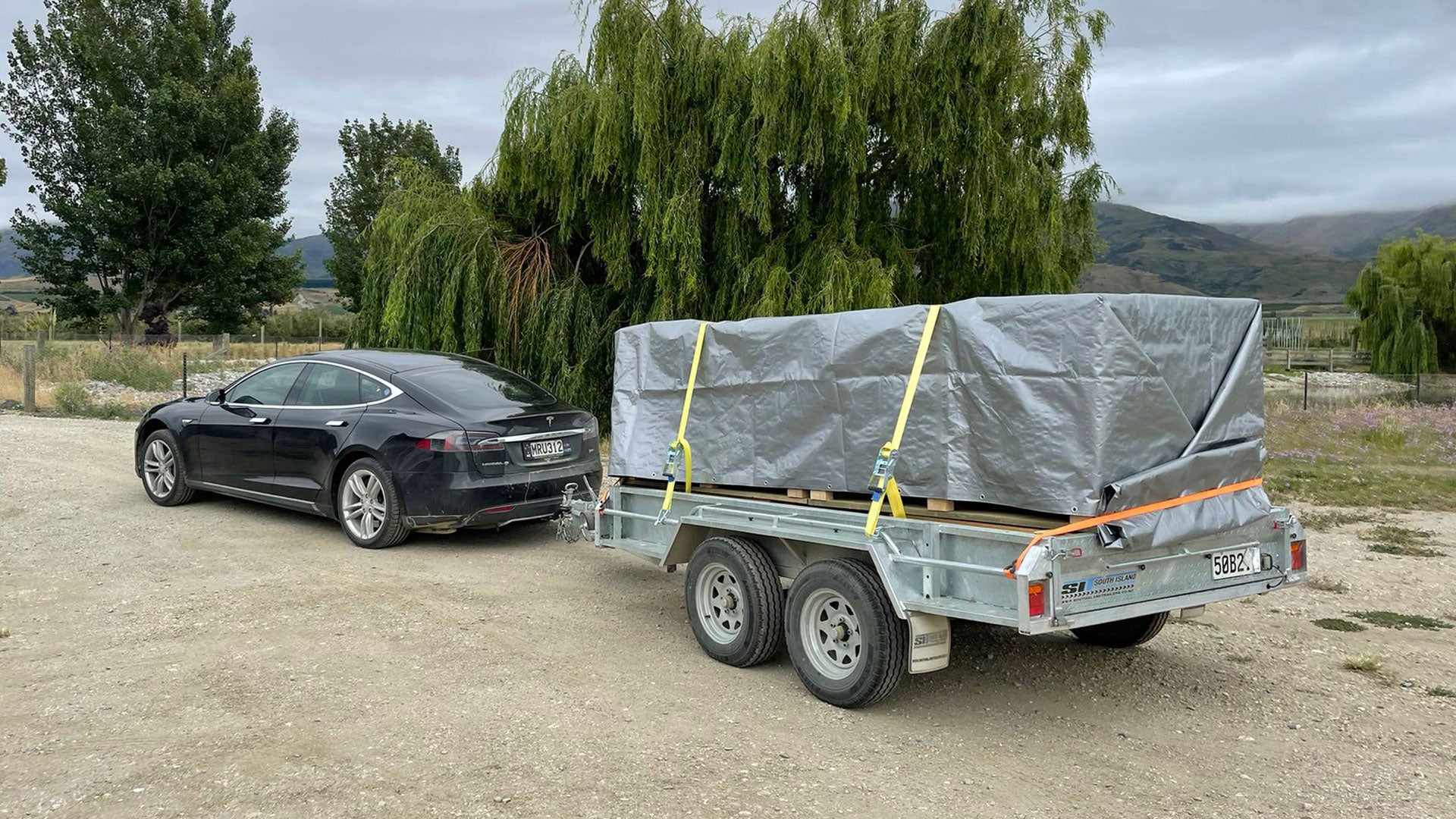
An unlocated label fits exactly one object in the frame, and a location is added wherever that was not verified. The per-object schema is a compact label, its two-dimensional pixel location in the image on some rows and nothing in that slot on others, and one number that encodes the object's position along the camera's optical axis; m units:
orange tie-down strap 4.21
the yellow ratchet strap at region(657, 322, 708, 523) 6.07
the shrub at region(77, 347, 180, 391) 25.03
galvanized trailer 4.31
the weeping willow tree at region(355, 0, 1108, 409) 12.81
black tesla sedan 7.92
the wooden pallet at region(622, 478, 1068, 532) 4.50
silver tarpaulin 4.37
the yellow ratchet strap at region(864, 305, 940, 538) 4.80
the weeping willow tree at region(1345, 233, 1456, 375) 39.44
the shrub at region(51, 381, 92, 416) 20.61
